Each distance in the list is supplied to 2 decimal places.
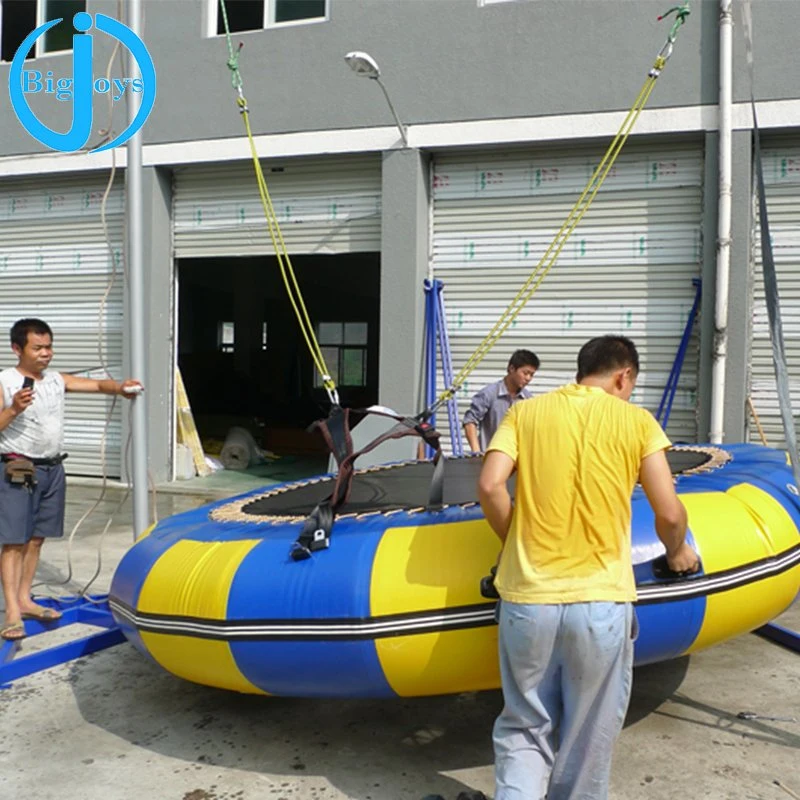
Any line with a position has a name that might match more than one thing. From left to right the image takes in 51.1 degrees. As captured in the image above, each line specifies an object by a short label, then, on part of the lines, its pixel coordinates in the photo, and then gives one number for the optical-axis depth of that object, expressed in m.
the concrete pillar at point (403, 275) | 7.89
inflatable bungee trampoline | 2.77
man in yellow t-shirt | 2.32
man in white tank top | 4.02
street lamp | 6.33
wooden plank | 9.44
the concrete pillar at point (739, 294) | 6.91
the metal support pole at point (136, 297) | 4.37
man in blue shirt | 5.13
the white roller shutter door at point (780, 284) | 7.02
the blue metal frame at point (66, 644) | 3.76
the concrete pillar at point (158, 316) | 9.02
